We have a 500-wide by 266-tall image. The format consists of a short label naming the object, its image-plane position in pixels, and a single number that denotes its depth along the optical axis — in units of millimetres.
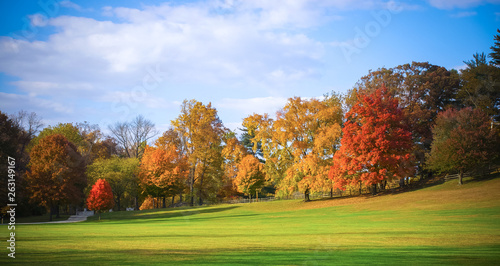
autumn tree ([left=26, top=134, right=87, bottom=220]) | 45000
